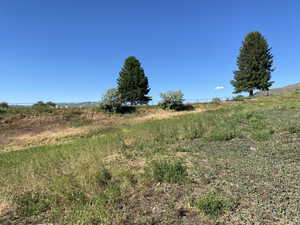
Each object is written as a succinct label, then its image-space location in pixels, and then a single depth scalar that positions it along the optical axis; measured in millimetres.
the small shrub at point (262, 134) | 5262
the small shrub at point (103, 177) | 3347
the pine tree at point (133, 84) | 32031
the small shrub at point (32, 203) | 2846
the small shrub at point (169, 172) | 3232
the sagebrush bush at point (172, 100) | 24516
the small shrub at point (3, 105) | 22564
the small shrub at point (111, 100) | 22859
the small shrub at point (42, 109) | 21688
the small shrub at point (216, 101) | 26180
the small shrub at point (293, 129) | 5607
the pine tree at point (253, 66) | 31203
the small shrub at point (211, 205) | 2307
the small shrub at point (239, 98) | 25959
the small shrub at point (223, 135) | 5707
